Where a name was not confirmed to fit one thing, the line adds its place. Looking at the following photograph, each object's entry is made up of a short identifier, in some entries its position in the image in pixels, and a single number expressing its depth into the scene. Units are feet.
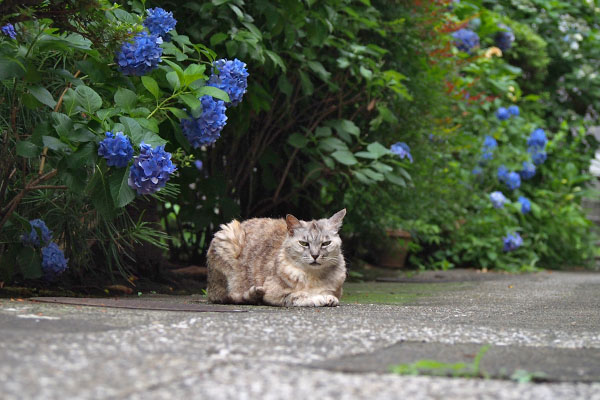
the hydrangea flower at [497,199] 28.55
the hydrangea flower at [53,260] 14.76
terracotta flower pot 26.32
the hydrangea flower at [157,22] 13.52
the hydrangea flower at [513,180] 29.86
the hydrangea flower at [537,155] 31.37
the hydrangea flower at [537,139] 30.83
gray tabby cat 14.76
